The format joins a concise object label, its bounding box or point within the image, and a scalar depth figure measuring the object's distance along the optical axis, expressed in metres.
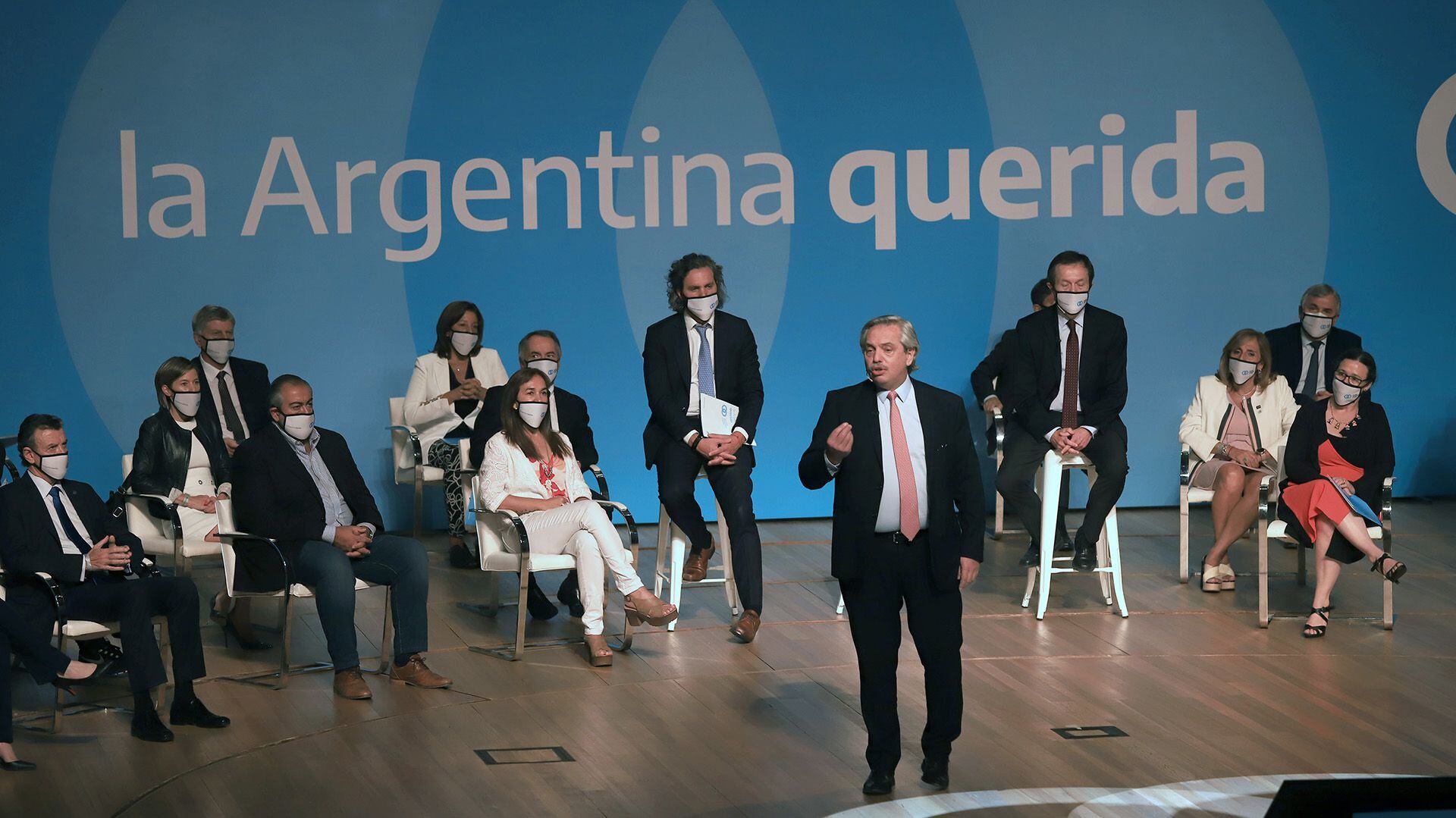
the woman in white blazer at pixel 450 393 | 16.33
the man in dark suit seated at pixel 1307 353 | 16.84
